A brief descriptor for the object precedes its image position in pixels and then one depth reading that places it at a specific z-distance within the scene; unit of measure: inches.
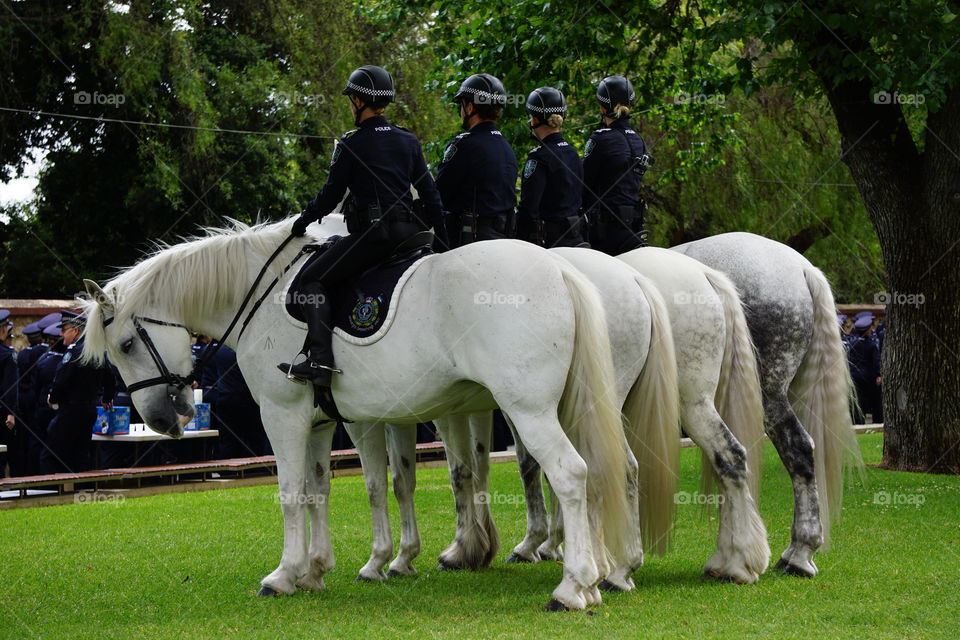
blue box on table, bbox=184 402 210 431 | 586.2
